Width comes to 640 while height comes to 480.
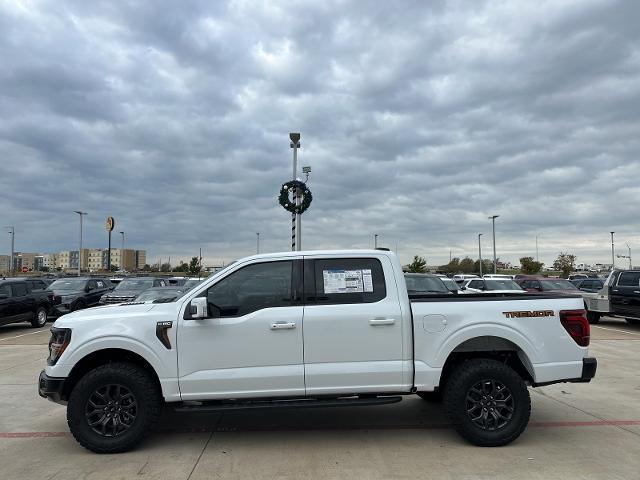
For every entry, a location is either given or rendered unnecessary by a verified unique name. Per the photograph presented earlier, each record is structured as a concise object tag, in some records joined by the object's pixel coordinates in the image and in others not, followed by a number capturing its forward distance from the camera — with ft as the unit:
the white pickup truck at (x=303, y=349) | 16.83
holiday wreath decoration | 53.88
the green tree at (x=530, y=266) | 258.57
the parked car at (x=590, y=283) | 82.42
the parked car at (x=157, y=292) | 48.43
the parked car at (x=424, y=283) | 42.60
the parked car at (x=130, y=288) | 59.21
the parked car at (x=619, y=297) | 50.72
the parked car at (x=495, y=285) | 61.66
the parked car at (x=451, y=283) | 59.57
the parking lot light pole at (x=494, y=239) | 198.80
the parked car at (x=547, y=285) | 63.64
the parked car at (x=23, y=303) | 51.29
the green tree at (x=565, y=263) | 250.16
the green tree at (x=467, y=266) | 315.86
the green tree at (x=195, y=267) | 226.89
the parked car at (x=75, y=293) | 61.52
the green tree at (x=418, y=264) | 225.56
